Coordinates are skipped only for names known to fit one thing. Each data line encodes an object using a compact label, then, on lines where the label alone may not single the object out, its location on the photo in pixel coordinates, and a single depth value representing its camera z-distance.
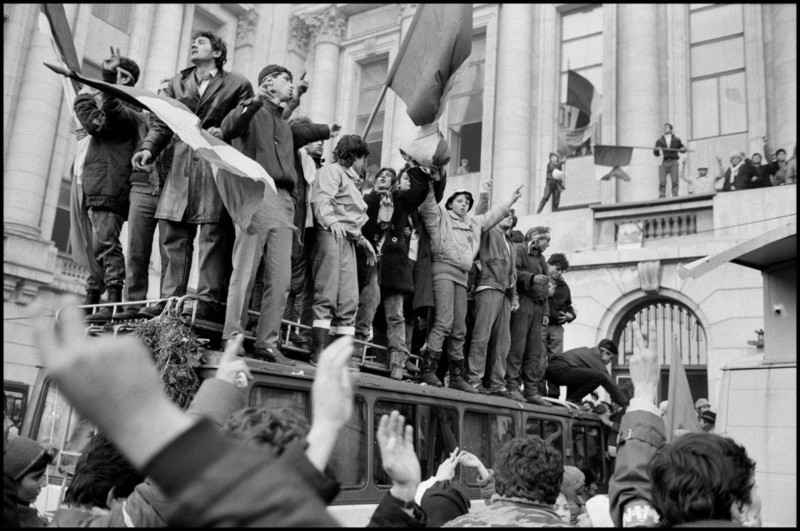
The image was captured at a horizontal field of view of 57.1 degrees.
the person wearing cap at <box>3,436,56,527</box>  3.07
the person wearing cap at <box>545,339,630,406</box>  9.53
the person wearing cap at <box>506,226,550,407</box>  8.81
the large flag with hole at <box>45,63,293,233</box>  5.20
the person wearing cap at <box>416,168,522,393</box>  7.50
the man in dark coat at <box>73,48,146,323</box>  6.21
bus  4.96
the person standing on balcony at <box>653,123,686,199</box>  18.92
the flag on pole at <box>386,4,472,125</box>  6.99
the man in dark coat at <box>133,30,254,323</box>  5.62
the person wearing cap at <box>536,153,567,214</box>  20.48
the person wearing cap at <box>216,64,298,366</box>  5.32
